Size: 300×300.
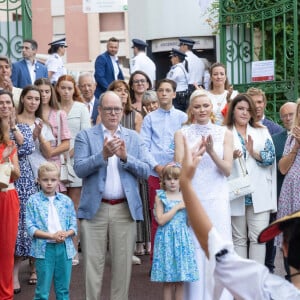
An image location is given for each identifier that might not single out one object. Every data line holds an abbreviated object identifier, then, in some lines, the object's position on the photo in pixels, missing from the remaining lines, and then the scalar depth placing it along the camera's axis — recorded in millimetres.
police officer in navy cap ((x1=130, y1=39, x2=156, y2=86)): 15828
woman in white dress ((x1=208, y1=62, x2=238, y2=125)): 11078
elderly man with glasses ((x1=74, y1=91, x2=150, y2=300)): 7980
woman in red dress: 8562
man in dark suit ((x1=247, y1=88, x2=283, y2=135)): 10055
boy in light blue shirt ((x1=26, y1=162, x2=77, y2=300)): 8008
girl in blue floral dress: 8227
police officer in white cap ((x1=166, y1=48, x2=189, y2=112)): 14633
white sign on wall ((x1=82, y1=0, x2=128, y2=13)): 19391
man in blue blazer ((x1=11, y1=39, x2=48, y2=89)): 12359
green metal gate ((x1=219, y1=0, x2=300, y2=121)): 13969
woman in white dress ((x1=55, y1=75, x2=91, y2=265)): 10562
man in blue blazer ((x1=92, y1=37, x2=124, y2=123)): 14398
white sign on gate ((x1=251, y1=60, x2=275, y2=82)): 14055
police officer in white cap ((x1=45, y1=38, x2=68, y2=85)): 14773
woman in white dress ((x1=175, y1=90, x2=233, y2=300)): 8219
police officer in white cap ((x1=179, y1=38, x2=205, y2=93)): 15648
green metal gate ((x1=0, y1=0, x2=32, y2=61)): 13406
